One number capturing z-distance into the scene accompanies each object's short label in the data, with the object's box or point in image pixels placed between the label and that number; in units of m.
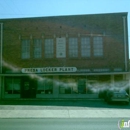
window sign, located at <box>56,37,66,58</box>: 27.58
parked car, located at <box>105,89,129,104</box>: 20.95
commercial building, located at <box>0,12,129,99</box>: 26.78
